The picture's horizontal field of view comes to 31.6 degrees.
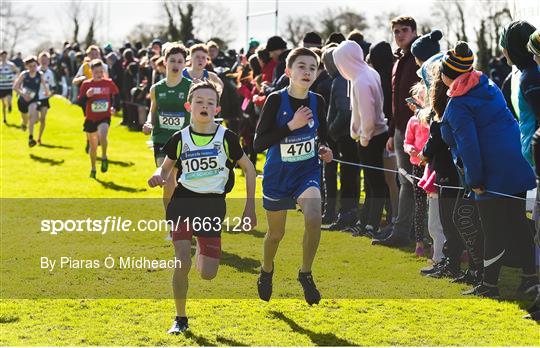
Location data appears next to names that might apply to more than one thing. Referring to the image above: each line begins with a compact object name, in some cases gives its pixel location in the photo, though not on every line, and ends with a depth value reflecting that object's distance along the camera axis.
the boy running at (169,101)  10.59
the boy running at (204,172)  6.80
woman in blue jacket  7.29
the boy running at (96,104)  16.56
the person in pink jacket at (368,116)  10.25
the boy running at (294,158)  7.30
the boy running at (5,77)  27.97
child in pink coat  8.81
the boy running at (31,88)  21.83
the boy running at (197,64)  11.20
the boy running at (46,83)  22.14
